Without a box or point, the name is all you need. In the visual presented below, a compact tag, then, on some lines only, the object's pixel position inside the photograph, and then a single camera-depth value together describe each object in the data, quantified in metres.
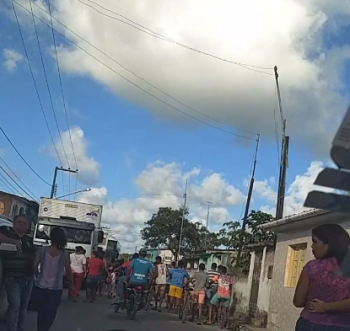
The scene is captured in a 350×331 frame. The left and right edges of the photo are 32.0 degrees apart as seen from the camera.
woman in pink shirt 4.16
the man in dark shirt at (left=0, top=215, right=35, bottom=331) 7.54
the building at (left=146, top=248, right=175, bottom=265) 66.34
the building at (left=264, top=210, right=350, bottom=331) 13.31
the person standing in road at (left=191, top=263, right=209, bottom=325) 15.78
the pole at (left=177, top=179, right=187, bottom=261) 65.79
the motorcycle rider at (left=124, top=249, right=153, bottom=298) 14.16
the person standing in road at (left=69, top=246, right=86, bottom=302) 16.39
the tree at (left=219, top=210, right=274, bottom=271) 22.78
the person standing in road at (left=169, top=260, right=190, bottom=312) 17.20
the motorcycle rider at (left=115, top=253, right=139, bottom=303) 14.59
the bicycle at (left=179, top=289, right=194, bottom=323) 15.44
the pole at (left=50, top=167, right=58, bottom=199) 50.78
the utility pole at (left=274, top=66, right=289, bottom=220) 18.88
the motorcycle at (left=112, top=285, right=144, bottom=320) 13.91
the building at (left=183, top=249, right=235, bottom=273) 37.78
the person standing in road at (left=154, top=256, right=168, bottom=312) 18.53
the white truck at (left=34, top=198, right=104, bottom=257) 24.14
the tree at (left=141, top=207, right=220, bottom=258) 73.75
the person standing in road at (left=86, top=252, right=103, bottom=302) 17.64
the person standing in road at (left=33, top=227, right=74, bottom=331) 7.25
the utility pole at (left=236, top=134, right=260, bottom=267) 23.29
